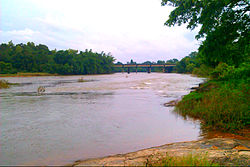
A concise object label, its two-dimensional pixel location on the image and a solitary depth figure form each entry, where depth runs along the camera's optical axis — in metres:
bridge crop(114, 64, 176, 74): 154.86
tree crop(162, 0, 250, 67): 10.29
